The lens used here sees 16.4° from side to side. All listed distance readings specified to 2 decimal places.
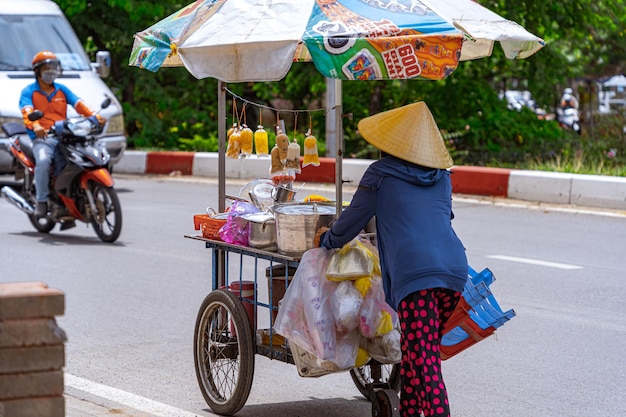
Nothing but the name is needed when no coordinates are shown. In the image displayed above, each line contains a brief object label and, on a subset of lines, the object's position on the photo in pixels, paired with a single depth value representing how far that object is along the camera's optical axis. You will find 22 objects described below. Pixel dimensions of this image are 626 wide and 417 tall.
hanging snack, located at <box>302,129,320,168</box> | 11.10
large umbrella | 9.42
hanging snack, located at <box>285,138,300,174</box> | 10.95
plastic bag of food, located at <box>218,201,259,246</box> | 10.80
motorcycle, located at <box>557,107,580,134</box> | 43.34
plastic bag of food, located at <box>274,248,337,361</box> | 9.57
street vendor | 8.98
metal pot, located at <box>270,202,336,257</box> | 10.17
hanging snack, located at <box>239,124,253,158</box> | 11.33
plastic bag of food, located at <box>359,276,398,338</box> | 9.58
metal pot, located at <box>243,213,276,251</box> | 10.51
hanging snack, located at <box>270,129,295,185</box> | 11.04
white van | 28.96
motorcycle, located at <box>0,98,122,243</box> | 20.87
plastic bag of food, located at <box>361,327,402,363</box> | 9.73
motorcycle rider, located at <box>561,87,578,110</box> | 50.58
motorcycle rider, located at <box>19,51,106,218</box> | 21.27
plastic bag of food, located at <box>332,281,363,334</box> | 9.50
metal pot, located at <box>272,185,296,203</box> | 11.32
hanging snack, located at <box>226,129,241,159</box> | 11.36
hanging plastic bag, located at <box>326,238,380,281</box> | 9.58
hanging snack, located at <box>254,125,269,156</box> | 11.40
